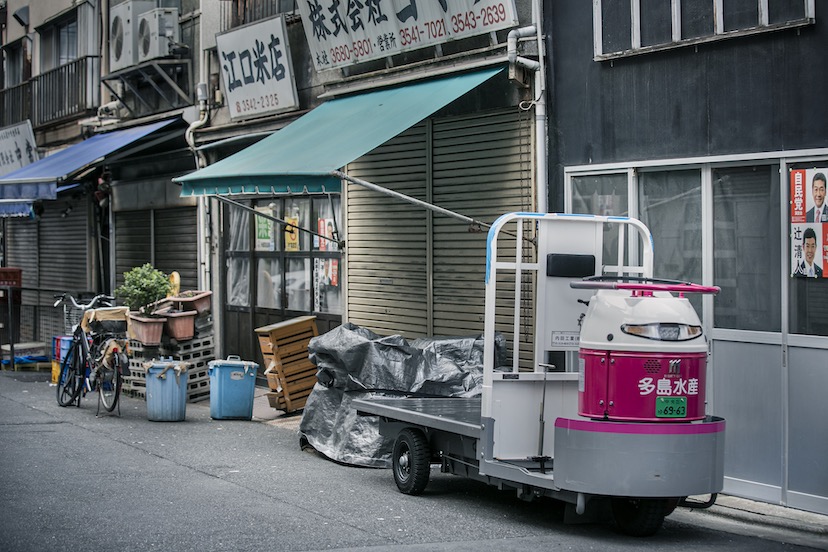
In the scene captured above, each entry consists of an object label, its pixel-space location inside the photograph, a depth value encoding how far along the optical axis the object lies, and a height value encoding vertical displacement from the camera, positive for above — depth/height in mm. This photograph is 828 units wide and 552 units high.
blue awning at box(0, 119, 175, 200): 19188 +1799
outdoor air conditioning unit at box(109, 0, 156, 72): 20141 +4307
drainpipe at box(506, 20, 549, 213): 11852 +1717
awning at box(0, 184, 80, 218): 23094 +1227
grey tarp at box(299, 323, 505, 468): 11125 -1126
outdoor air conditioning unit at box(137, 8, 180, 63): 19297 +4082
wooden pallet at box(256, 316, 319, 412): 13852 -1199
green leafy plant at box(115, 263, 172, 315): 15906 -322
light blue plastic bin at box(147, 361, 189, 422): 13992 -1553
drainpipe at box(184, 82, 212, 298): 18547 +1023
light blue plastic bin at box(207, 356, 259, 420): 14086 -1564
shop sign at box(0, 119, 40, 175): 26266 +2900
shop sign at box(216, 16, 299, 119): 16578 +3006
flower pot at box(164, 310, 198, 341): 15625 -822
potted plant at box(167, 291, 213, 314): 15991 -514
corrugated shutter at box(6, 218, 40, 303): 26547 +468
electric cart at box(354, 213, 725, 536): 7711 -1056
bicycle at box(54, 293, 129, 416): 14633 -1237
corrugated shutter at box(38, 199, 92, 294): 23766 +424
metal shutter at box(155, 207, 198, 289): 19364 +414
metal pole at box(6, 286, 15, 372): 20250 -784
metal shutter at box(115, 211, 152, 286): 21016 +499
